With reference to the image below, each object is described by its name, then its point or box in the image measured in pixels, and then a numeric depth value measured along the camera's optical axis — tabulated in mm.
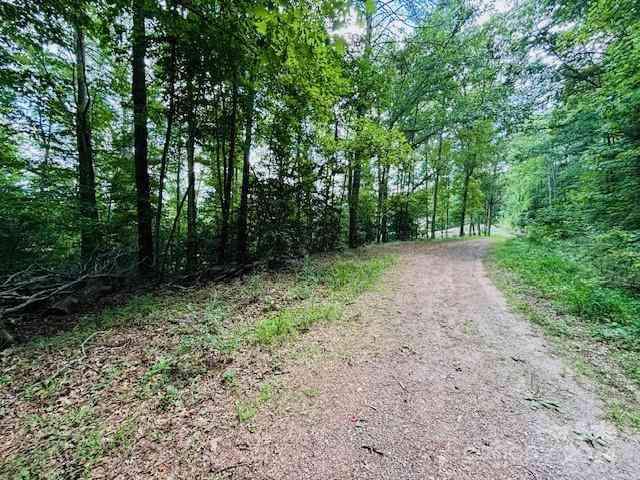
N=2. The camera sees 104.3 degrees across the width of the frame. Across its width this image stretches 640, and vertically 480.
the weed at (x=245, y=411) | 2354
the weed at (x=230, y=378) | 2828
